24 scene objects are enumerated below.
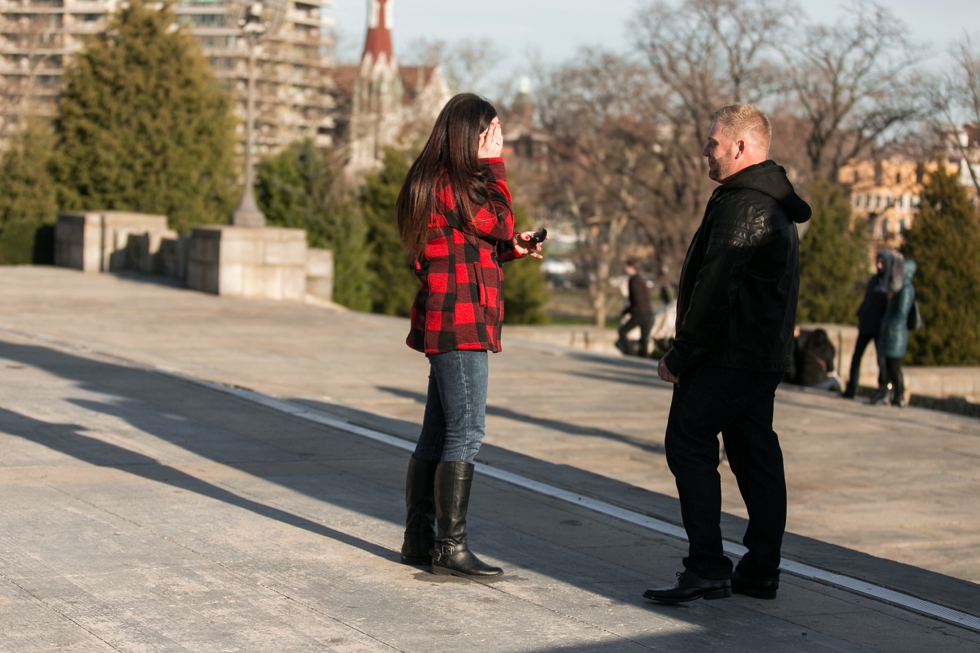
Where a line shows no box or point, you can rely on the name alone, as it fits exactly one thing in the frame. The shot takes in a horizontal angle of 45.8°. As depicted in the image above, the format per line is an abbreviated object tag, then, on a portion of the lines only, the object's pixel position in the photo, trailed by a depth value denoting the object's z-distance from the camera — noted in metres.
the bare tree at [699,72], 39.78
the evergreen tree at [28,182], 26.39
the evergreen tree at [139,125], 26.55
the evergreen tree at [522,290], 29.23
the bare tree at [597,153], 43.38
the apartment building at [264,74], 51.91
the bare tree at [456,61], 54.75
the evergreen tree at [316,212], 24.66
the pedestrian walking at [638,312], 18.23
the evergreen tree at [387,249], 27.62
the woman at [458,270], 4.27
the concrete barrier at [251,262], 17.84
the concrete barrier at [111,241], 21.84
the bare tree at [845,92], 38.78
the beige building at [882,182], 37.34
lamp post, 18.61
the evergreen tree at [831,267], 24.34
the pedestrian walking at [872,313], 12.97
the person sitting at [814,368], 14.27
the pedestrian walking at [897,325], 12.66
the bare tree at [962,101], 30.11
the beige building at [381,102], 52.81
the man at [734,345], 4.21
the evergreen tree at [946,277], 19.75
